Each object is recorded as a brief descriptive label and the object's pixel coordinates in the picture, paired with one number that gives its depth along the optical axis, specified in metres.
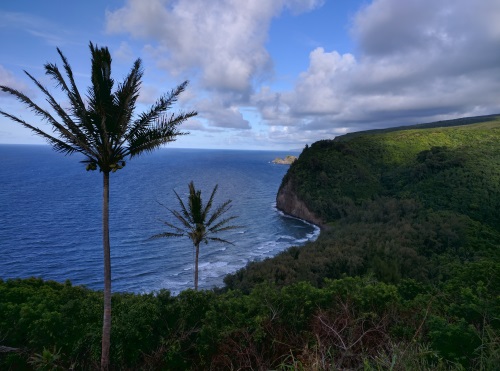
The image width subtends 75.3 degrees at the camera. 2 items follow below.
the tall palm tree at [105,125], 8.73
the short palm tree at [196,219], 20.02
